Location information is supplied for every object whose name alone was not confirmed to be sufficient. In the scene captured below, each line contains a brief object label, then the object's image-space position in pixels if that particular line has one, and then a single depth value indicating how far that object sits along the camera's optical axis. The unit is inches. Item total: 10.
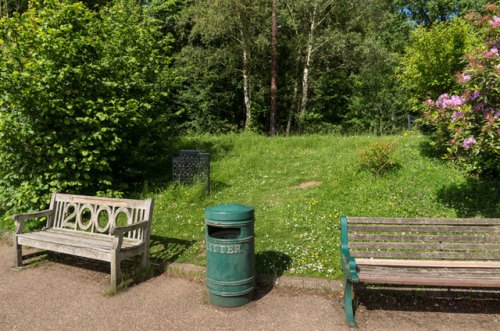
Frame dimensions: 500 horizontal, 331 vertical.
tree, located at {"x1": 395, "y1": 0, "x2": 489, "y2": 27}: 1034.7
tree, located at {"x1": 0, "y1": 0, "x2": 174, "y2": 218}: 250.5
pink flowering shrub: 191.2
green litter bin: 162.4
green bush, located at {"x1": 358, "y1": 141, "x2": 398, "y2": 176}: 313.1
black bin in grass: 331.3
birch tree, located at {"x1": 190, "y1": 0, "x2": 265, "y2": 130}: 714.8
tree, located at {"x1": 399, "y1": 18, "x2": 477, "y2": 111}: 337.4
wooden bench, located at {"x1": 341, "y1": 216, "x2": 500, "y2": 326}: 155.3
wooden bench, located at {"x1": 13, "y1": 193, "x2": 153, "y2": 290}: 185.2
